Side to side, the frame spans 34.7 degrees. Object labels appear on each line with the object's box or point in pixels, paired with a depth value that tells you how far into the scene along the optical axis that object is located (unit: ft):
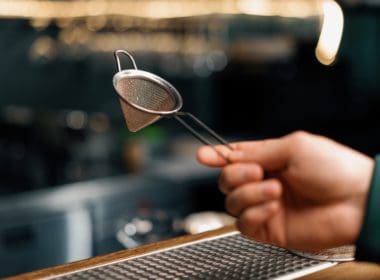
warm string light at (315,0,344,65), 10.34
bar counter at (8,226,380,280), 3.60
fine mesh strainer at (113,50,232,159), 3.02
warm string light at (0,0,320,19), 11.83
